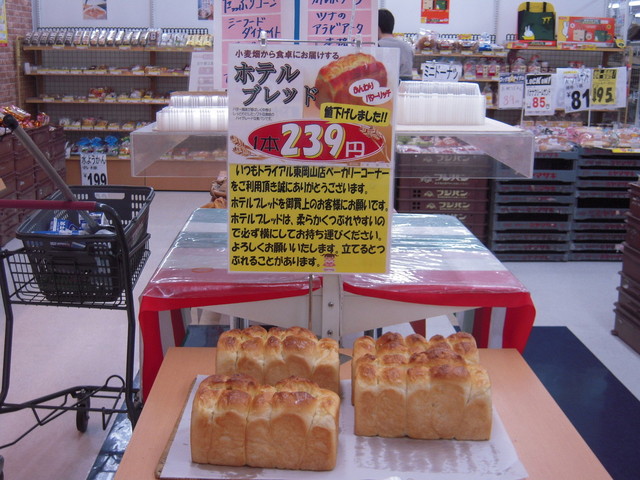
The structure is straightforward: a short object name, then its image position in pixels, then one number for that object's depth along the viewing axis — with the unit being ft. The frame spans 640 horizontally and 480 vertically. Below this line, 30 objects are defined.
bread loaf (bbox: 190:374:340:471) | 4.95
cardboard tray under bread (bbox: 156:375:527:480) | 4.89
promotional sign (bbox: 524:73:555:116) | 21.74
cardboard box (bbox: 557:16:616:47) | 27.63
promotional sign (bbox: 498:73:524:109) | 23.51
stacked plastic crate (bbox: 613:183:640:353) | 13.75
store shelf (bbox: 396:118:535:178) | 6.78
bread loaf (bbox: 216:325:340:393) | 5.88
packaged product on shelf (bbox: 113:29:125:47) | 27.76
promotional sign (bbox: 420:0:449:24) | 29.19
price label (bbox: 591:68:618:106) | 23.08
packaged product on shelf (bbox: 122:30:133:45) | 27.80
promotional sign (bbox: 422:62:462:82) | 23.79
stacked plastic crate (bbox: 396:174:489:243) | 19.13
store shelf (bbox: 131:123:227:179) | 6.86
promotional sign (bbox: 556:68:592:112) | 23.22
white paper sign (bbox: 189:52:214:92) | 13.05
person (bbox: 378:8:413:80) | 18.65
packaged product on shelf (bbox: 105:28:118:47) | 27.76
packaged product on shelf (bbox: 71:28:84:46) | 27.68
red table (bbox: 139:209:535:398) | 7.06
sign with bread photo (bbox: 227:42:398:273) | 5.99
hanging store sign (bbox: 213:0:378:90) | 10.11
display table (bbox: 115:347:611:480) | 5.04
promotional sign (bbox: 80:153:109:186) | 28.37
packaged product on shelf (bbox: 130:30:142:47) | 27.76
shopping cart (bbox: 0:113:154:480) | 7.49
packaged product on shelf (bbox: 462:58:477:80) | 27.48
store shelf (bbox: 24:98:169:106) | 28.35
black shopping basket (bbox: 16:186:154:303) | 7.73
